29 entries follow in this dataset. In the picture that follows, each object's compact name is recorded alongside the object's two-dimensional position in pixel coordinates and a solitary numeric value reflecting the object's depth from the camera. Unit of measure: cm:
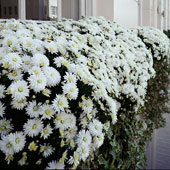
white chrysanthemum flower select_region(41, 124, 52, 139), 131
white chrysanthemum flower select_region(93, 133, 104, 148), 148
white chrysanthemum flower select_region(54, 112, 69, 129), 134
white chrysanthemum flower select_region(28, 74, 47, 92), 135
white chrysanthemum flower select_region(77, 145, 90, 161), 135
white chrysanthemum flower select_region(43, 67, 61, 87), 141
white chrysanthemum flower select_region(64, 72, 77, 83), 144
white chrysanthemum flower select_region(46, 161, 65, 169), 127
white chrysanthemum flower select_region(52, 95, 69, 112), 135
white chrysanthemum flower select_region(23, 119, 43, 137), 132
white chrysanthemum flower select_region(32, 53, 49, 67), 146
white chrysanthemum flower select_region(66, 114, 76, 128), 138
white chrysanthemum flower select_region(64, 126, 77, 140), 136
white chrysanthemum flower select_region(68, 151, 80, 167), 132
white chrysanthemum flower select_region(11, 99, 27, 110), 133
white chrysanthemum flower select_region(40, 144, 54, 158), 130
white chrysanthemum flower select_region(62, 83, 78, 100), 140
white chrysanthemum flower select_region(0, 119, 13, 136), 136
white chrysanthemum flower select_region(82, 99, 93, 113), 144
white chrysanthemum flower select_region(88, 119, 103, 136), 145
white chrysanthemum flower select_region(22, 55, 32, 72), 145
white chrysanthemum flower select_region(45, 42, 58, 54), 160
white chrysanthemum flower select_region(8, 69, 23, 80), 140
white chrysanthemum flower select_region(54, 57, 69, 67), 152
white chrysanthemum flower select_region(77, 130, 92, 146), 137
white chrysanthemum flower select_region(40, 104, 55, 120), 132
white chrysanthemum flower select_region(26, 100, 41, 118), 133
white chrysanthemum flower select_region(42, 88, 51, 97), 135
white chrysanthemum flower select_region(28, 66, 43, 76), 140
